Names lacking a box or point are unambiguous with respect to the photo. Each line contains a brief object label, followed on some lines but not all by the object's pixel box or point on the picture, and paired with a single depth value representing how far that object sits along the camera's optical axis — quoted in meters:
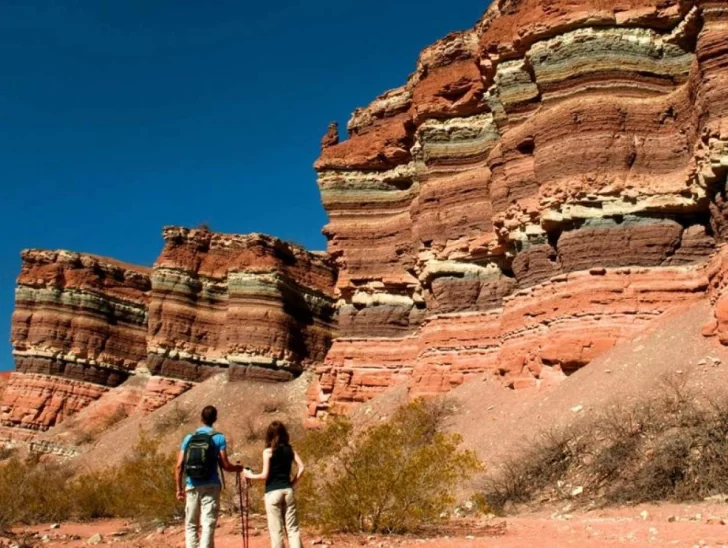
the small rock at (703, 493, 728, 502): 8.86
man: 6.74
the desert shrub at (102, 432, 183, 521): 12.23
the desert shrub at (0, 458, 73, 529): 14.39
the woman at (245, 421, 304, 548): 6.71
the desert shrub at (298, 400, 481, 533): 9.12
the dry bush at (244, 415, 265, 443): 28.16
